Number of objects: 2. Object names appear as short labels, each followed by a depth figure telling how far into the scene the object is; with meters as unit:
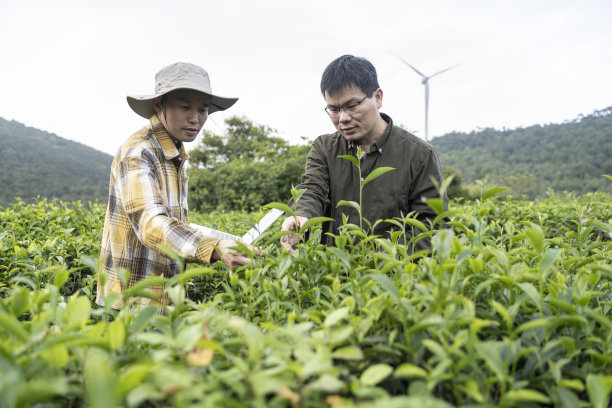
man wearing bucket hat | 1.95
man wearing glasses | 2.76
